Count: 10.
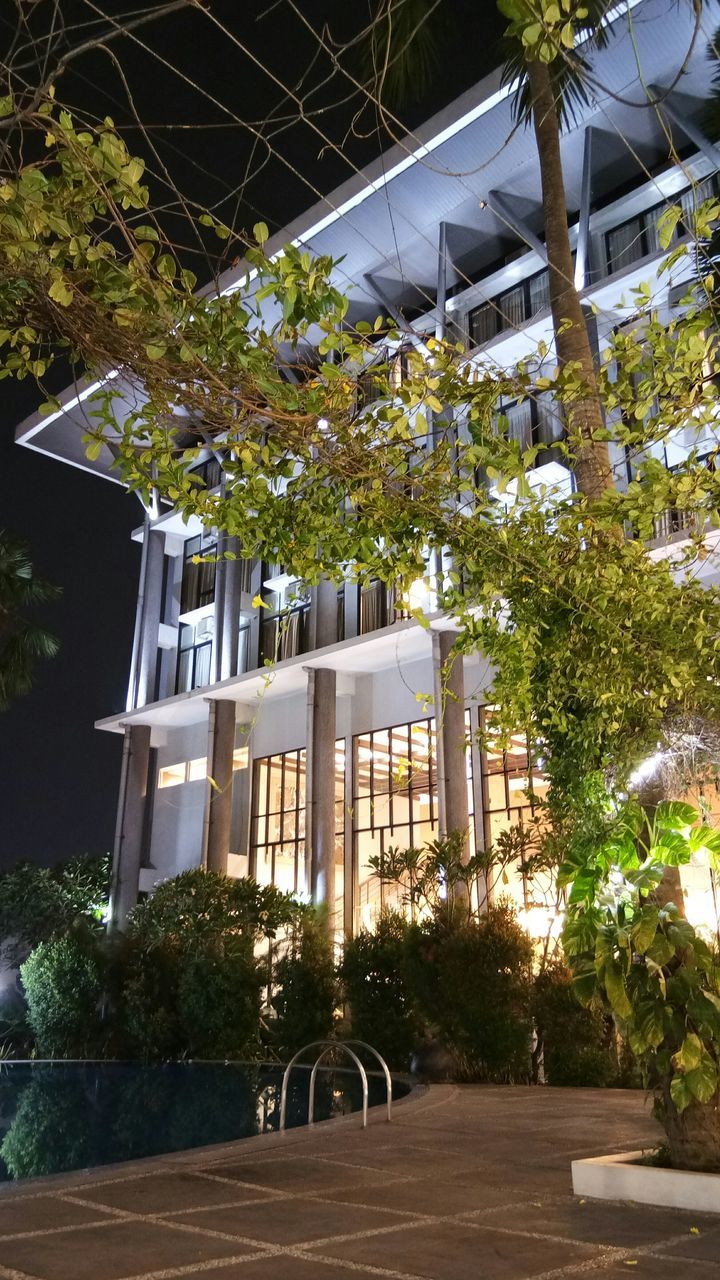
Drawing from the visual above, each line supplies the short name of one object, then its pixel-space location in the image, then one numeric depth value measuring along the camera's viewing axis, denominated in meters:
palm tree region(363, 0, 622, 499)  5.20
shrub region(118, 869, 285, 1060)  13.74
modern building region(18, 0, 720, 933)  18.05
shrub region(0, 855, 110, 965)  22.88
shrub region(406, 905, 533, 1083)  10.49
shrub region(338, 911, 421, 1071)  11.55
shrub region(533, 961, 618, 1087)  10.27
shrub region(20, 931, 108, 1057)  15.19
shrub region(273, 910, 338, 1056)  13.47
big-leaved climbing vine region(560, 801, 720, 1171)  4.18
